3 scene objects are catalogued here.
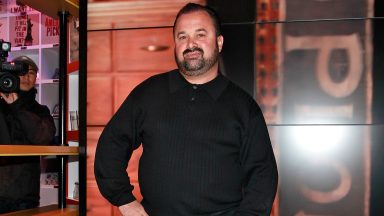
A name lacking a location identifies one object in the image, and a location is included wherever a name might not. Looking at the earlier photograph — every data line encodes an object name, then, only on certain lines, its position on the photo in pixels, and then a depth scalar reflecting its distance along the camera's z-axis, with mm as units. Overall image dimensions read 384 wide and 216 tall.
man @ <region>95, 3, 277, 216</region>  1696
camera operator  2379
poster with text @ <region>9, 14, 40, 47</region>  5379
